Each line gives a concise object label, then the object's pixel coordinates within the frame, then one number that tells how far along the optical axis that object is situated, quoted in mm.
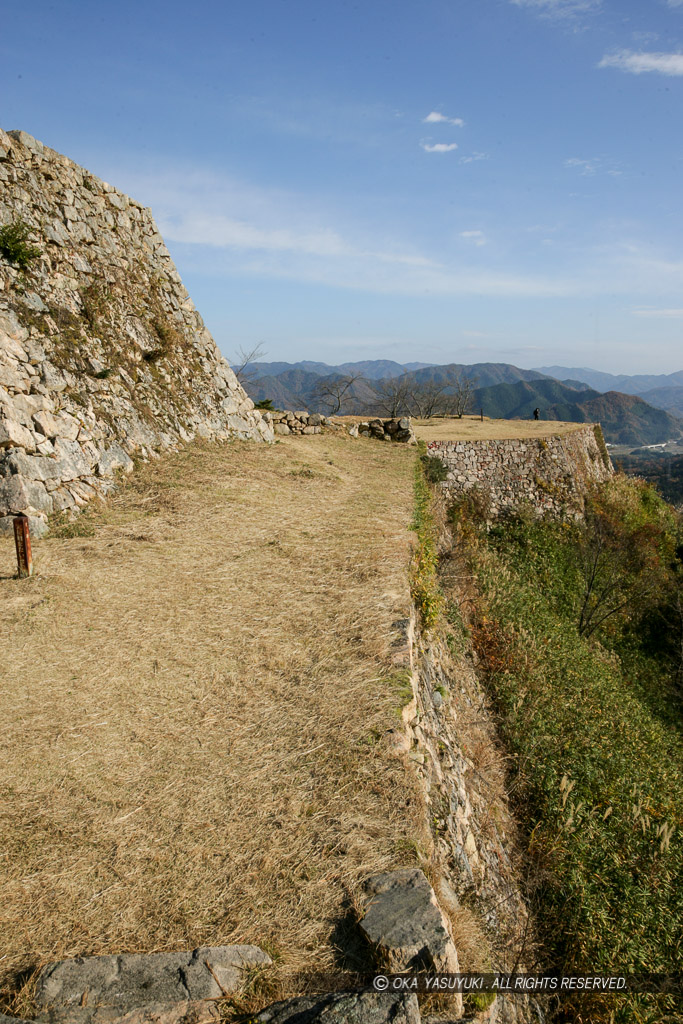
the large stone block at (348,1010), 2938
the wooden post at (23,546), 7945
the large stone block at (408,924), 3408
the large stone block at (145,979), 3123
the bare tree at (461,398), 57388
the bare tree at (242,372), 40625
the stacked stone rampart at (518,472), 23281
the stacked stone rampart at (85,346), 10711
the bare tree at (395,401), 57156
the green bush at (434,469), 20062
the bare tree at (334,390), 52056
